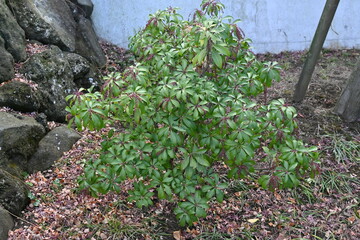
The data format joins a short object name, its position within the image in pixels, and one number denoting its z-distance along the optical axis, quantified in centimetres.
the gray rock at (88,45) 566
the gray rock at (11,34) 450
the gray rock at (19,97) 399
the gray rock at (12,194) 323
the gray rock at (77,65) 507
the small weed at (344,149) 429
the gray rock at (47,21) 496
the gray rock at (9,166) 353
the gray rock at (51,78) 445
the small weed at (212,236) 335
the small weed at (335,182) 395
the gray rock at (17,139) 357
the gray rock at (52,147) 390
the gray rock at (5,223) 305
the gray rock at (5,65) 419
